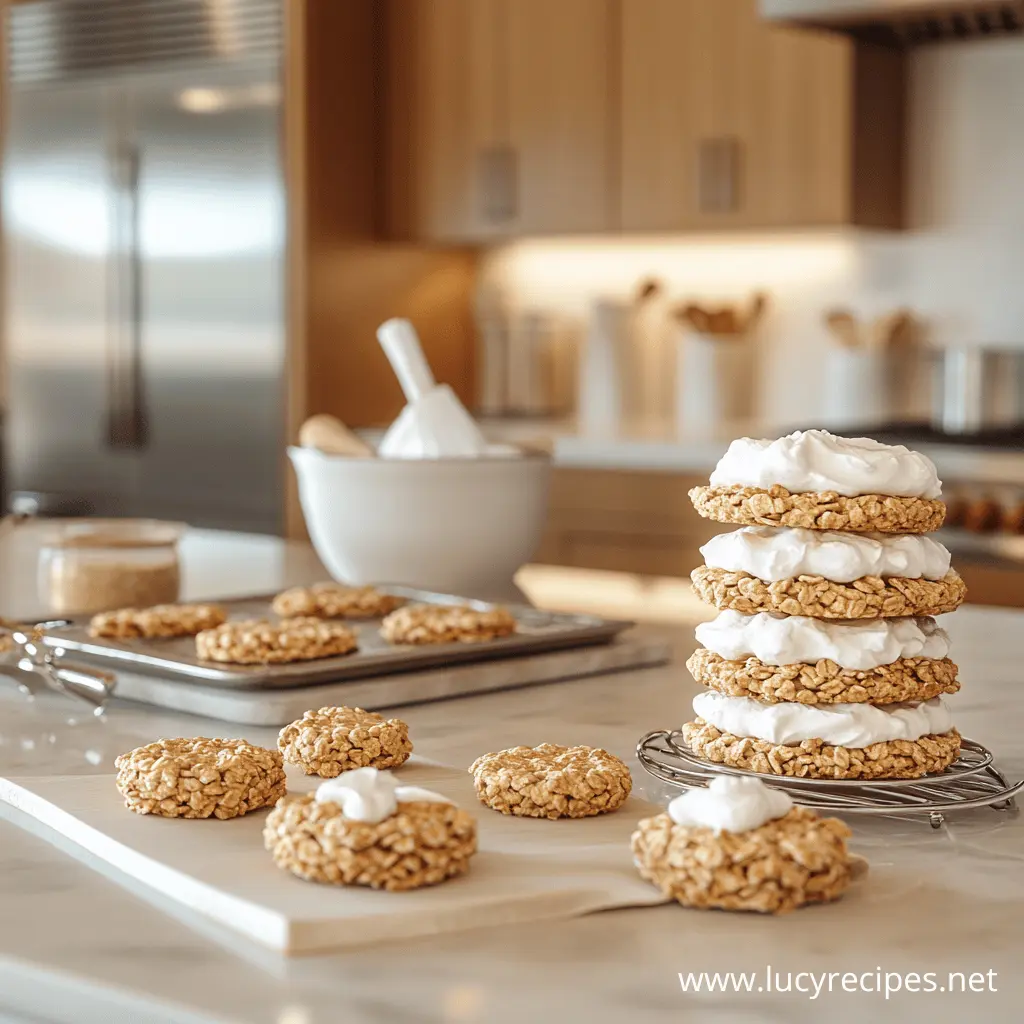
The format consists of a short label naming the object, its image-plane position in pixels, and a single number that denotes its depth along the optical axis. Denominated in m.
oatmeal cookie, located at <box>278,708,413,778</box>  0.98
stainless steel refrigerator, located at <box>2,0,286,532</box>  4.07
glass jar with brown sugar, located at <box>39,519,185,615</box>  1.38
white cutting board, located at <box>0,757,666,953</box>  0.82
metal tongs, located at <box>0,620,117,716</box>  1.13
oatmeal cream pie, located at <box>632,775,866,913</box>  0.84
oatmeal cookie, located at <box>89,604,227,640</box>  1.22
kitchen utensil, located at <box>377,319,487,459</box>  1.50
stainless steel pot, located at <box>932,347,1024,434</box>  3.52
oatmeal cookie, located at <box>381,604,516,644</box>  1.22
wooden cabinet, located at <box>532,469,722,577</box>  2.86
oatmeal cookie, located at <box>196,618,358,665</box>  1.15
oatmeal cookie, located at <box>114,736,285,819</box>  0.92
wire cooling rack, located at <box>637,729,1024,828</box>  0.92
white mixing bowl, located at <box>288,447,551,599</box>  1.45
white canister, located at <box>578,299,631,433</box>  4.13
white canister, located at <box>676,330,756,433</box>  4.01
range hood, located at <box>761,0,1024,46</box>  2.57
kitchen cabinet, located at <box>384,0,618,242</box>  3.84
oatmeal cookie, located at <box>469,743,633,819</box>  0.93
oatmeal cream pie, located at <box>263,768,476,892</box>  0.84
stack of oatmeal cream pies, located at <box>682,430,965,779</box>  0.94
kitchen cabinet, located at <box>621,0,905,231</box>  3.53
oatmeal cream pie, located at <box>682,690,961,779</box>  0.94
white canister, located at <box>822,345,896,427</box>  3.74
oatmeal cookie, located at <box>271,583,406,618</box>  1.31
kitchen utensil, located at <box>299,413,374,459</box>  1.52
